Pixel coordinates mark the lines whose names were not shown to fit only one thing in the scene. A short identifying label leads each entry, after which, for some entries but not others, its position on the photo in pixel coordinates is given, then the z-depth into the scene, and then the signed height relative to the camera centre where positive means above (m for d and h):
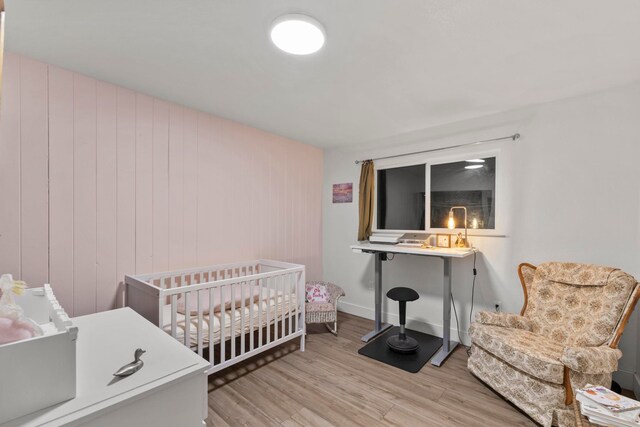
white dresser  0.80 -0.57
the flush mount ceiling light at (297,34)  1.43 +0.94
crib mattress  2.06 -0.88
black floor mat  2.52 -1.36
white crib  1.98 -0.78
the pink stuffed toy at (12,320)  0.79 -0.32
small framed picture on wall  3.85 +0.25
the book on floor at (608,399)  1.32 -0.92
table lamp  2.83 -0.16
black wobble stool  2.72 -1.21
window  2.85 +0.21
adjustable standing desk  2.57 -0.69
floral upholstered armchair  1.72 -0.89
